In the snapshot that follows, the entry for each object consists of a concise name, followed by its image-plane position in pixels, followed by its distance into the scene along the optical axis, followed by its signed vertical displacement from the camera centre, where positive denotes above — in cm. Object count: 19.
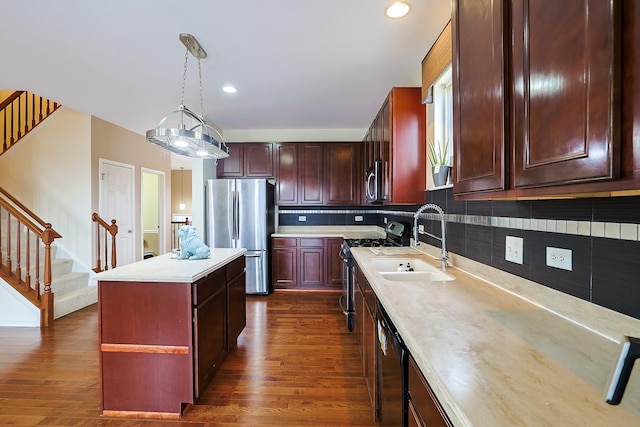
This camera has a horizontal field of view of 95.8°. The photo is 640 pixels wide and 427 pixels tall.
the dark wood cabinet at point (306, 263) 454 -78
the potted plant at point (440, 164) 198 +35
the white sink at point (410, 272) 181 -38
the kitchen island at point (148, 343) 178 -80
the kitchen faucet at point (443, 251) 188 -25
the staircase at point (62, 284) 344 -89
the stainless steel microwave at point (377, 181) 299 +35
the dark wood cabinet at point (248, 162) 473 +85
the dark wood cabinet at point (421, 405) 73 -54
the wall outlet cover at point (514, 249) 134 -18
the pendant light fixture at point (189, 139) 205 +57
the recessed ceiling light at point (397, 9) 184 +133
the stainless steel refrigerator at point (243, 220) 428 -9
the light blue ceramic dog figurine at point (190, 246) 229 -26
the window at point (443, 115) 206 +75
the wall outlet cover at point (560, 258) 107 -18
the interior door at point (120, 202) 443 +20
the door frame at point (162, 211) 586 +6
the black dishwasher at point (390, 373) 104 -67
